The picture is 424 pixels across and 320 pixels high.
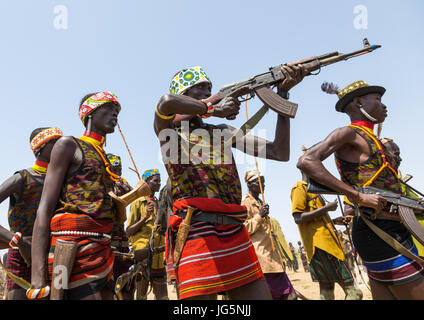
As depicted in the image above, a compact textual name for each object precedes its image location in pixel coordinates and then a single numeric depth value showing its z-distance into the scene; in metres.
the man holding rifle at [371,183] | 3.16
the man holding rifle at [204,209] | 2.52
